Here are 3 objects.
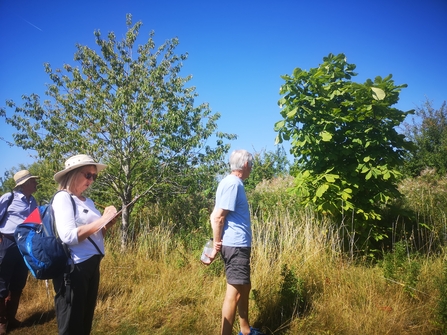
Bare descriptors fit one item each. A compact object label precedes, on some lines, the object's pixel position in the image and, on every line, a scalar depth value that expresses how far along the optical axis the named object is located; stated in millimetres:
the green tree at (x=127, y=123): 5395
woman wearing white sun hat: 2096
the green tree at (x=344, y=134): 4051
